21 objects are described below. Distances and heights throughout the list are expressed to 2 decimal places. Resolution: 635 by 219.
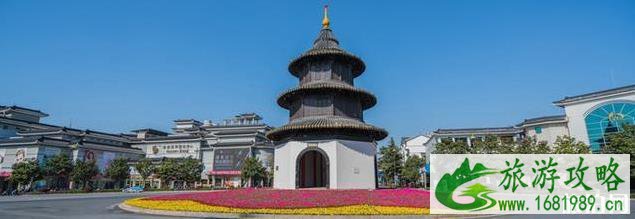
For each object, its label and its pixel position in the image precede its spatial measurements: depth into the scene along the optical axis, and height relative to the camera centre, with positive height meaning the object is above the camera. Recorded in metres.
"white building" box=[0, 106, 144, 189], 60.50 +6.41
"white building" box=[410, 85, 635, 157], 48.59 +8.44
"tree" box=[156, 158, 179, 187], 63.50 +1.25
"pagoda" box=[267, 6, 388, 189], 23.03 +3.34
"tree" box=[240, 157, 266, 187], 64.62 +1.41
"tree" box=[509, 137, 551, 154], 42.12 +3.53
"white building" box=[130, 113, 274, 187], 73.19 +6.63
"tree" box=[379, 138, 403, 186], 57.88 +2.65
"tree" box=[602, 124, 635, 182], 35.88 +3.47
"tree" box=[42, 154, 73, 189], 54.19 +1.77
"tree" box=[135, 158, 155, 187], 65.75 +1.85
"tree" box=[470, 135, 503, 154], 44.72 +3.87
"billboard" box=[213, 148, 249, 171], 73.12 +4.05
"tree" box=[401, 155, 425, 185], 59.66 +1.25
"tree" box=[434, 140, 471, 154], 46.97 +3.99
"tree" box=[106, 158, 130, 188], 64.31 +1.51
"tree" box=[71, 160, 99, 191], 56.47 +1.15
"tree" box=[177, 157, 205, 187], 64.38 +1.45
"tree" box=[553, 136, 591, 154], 39.48 +3.33
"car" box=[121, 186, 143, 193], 57.93 -1.90
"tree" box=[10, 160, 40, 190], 50.12 +0.78
